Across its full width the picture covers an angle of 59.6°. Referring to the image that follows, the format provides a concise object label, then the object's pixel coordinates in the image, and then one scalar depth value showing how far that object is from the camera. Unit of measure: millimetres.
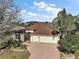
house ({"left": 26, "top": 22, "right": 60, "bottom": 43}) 18501
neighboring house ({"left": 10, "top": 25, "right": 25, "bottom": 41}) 17258
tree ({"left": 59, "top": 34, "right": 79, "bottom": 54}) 11155
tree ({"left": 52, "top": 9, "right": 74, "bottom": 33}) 19132
